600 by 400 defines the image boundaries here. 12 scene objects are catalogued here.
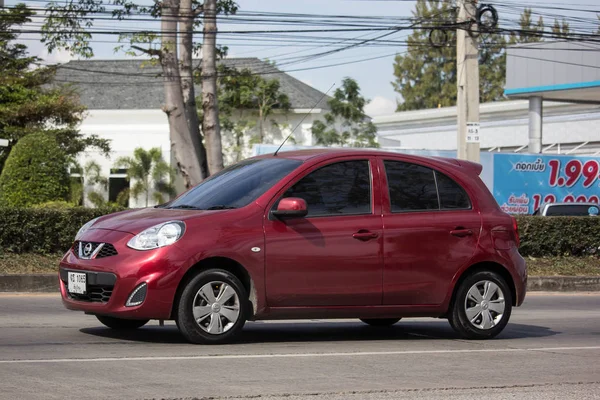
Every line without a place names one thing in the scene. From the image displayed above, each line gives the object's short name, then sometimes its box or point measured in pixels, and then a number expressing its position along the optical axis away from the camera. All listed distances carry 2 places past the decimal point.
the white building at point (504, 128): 46.12
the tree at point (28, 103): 36.38
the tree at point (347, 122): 47.25
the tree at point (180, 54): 24.05
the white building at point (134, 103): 49.91
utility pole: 22.00
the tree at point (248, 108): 48.84
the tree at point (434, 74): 86.38
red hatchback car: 8.10
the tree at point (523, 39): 79.69
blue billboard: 32.31
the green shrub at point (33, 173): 21.48
